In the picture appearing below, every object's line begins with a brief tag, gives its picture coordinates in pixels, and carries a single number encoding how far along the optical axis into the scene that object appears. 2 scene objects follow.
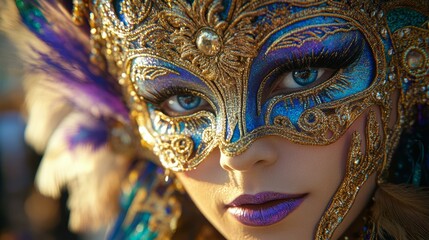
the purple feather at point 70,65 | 0.53
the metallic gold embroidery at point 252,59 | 0.44
